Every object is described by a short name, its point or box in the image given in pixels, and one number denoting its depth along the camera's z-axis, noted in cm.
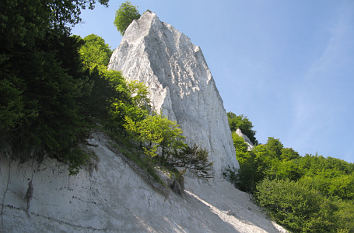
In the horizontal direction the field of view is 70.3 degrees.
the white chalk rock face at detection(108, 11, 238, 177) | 2756
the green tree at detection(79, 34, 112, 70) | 3059
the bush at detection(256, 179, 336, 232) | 2164
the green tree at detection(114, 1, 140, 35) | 5122
